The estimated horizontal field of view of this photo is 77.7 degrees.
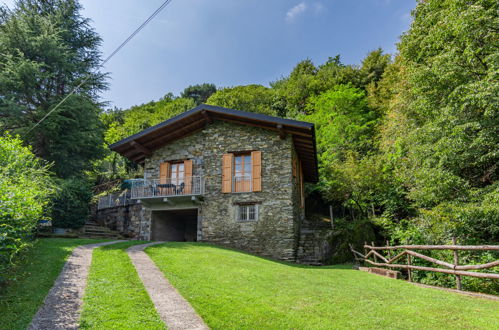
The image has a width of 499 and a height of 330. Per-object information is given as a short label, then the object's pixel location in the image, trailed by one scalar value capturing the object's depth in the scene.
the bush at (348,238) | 13.41
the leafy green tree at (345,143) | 16.44
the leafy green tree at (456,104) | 10.08
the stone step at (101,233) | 15.15
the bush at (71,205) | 13.76
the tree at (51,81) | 14.38
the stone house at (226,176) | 13.27
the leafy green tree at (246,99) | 31.55
